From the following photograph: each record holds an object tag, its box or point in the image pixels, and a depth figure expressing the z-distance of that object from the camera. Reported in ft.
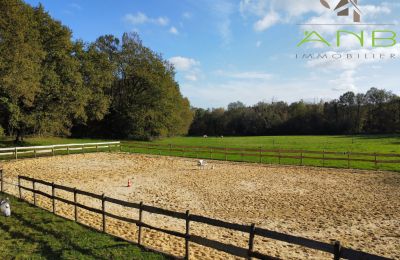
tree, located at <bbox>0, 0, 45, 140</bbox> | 77.41
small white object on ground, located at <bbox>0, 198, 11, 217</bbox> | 33.71
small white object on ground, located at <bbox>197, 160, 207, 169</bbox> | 79.55
